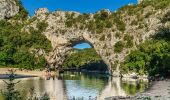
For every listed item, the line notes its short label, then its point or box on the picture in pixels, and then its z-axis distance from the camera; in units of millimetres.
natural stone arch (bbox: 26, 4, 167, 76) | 90500
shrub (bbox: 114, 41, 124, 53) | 93238
